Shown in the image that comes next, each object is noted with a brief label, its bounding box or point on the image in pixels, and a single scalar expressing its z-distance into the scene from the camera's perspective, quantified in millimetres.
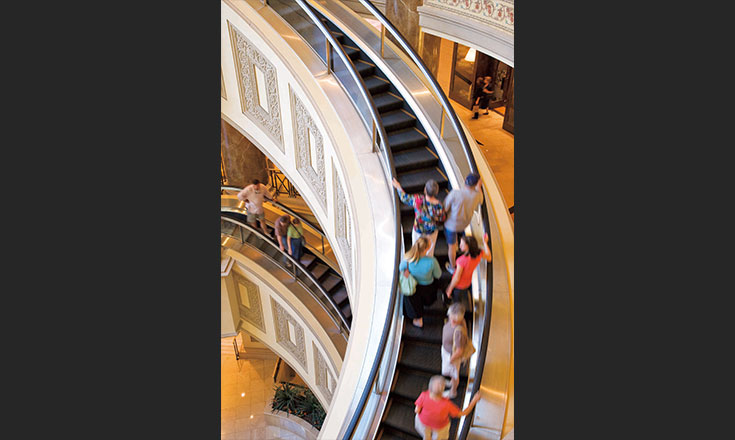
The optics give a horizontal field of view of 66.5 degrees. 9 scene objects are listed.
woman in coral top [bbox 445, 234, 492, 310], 4727
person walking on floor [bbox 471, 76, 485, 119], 12992
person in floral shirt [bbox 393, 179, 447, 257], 4891
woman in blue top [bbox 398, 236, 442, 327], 4754
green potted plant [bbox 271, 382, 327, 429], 14525
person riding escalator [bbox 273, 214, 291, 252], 10844
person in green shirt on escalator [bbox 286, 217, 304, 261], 10898
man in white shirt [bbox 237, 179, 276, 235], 10180
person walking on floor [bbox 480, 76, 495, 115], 12969
